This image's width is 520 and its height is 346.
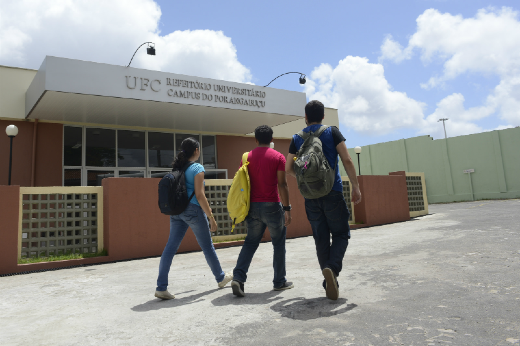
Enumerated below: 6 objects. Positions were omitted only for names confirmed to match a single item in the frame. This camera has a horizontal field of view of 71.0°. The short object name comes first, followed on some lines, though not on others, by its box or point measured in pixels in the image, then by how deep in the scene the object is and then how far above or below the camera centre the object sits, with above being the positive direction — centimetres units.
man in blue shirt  335 -3
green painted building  2366 +278
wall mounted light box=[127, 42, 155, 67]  1153 +534
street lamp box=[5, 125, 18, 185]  863 +228
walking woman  373 -5
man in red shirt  362 +2
